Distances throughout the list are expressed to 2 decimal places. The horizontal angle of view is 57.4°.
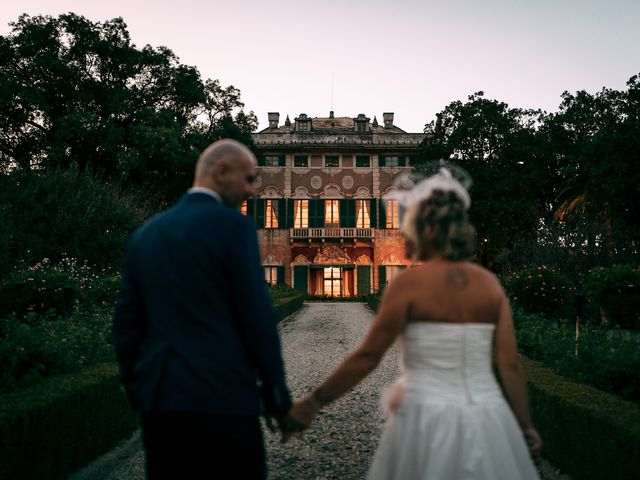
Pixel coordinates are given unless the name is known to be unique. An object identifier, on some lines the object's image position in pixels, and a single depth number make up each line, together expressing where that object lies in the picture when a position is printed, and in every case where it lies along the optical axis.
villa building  29.50
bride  1.79
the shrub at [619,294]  11.84
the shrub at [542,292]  13.30
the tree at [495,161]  22.38
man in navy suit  1.69
